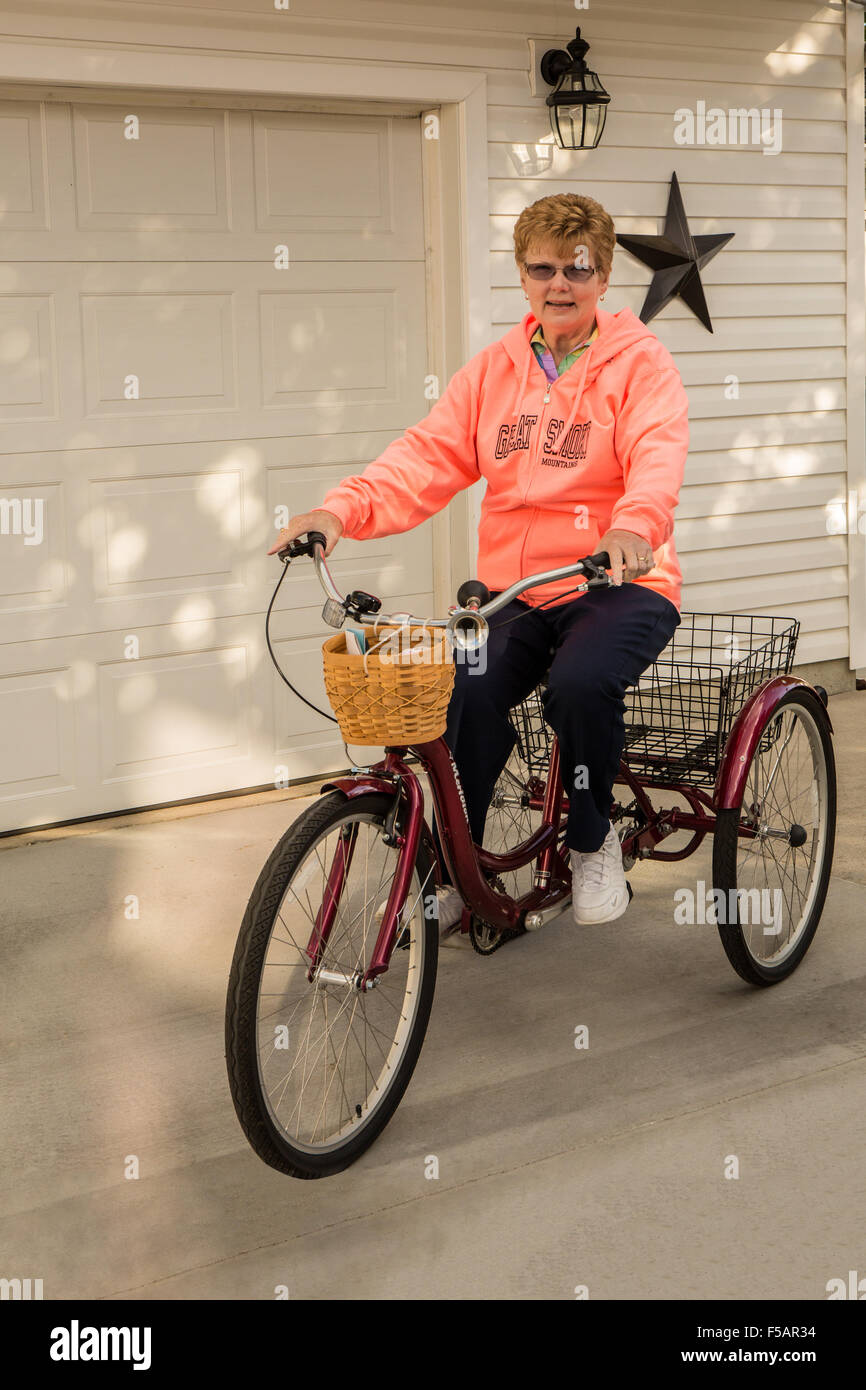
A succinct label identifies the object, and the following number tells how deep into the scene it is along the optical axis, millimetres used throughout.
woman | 3182
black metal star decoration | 6027
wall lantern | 5594
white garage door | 4879
